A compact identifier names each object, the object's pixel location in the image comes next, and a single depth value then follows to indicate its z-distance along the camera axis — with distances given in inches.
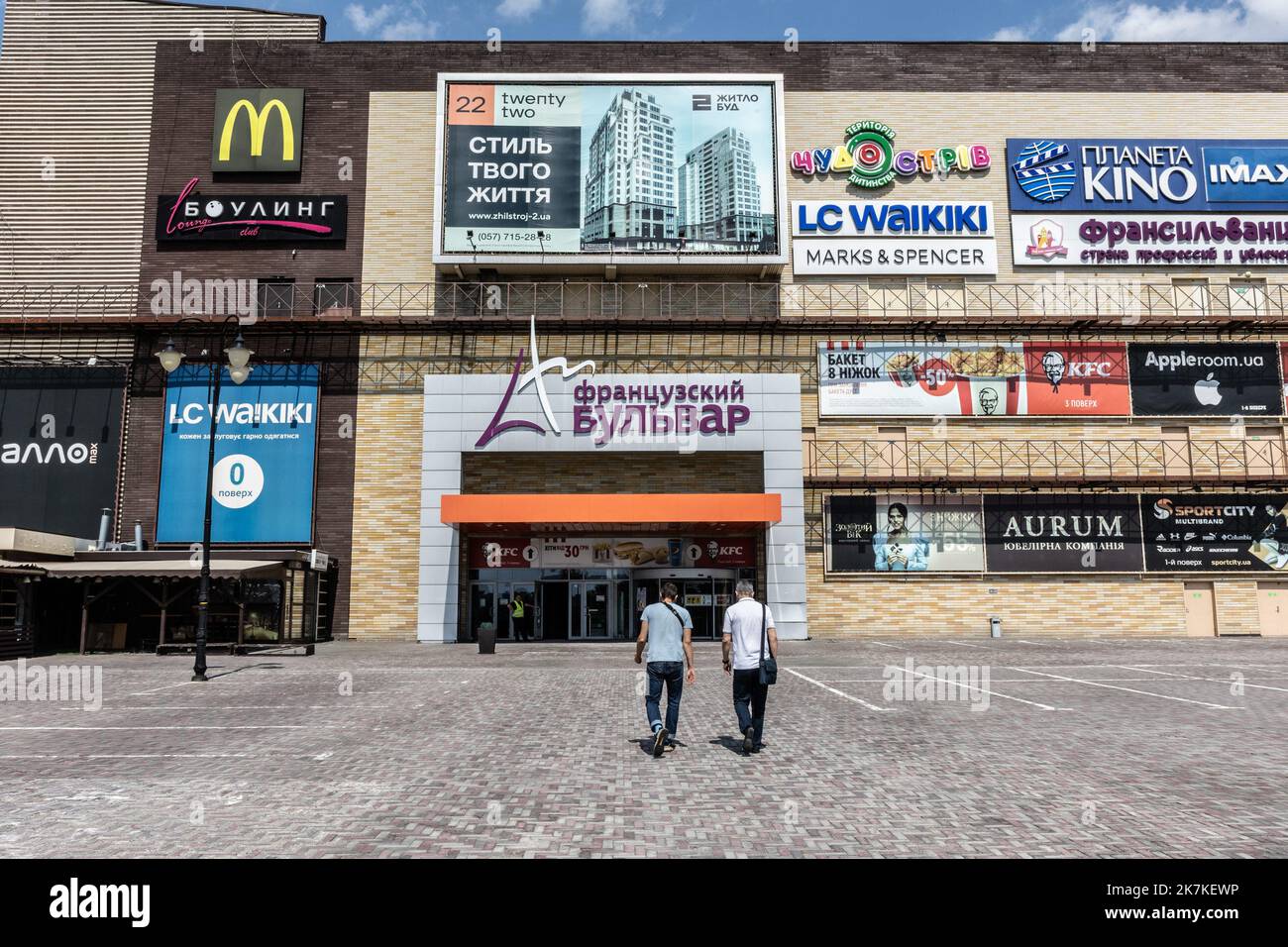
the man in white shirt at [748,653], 331.6
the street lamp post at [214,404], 634.8
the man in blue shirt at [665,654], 338.6
